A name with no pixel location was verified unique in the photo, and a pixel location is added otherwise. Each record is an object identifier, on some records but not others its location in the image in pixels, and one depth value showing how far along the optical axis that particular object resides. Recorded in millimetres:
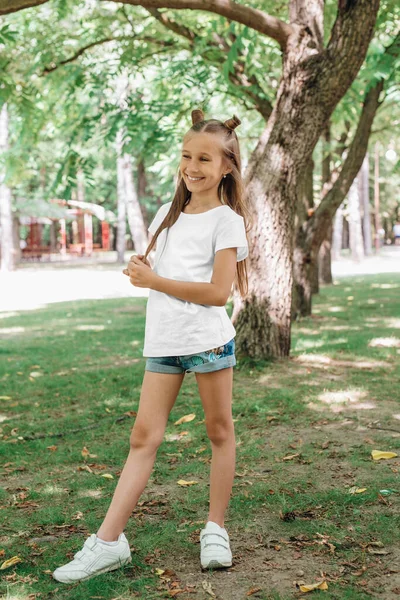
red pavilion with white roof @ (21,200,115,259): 38219
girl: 2922
